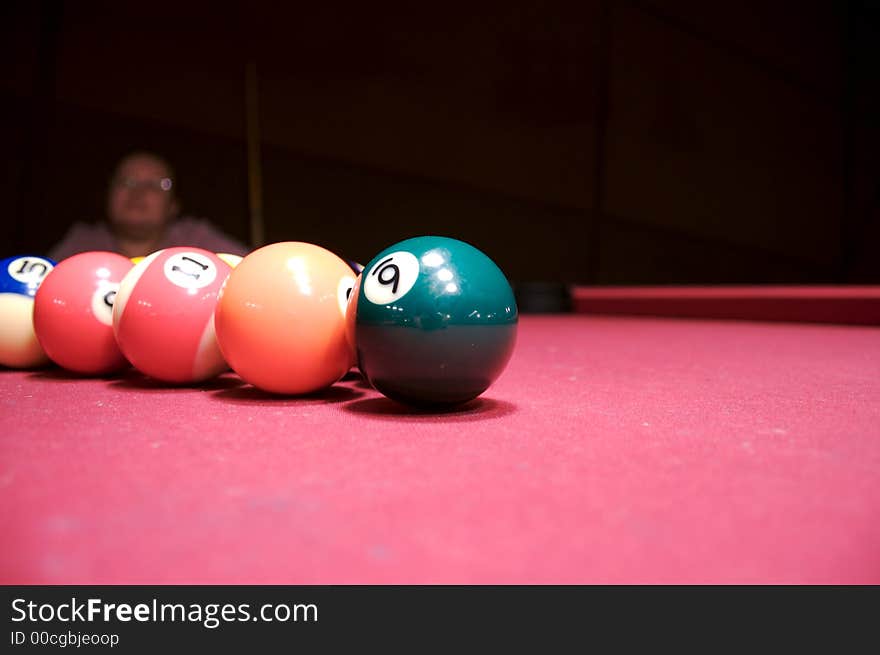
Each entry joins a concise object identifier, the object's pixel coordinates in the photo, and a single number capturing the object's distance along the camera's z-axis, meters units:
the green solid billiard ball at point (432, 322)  0.37
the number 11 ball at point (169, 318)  0.42
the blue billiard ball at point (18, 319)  0.48
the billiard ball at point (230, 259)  0.49
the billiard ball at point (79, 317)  0.45
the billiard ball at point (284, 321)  0.39
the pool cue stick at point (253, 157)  1.07
